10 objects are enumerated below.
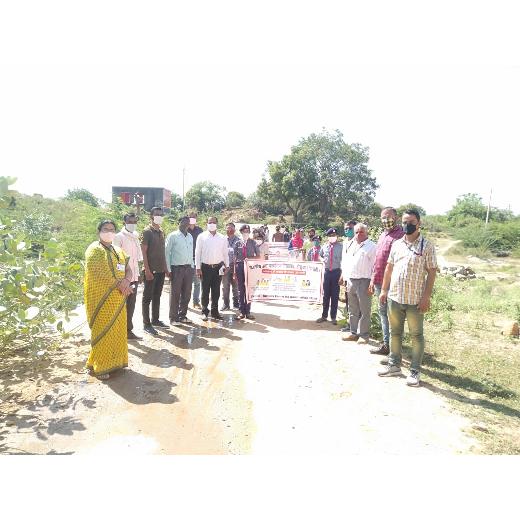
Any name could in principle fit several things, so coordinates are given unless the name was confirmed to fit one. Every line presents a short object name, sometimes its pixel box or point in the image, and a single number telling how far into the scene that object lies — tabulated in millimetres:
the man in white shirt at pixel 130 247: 5410
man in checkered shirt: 4062
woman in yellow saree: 4172
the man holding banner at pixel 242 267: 6898
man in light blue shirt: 6262
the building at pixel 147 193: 27522
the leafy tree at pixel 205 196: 45156
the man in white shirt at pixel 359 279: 5492
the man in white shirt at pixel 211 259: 6539
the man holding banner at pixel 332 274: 6578
